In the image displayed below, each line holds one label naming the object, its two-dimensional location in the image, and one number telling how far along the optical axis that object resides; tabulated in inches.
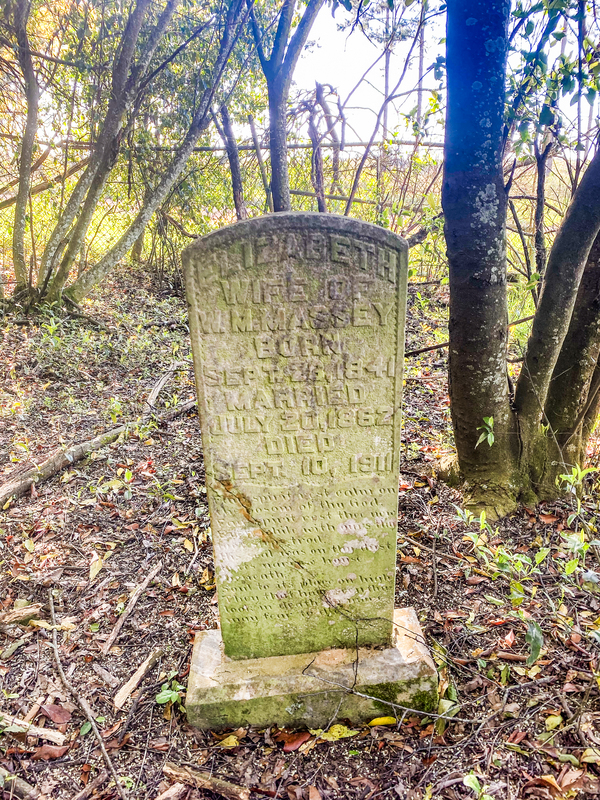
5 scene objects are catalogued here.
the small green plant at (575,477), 92.7
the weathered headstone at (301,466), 72.8
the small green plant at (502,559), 82.1
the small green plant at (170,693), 88.0
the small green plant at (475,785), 66.7
